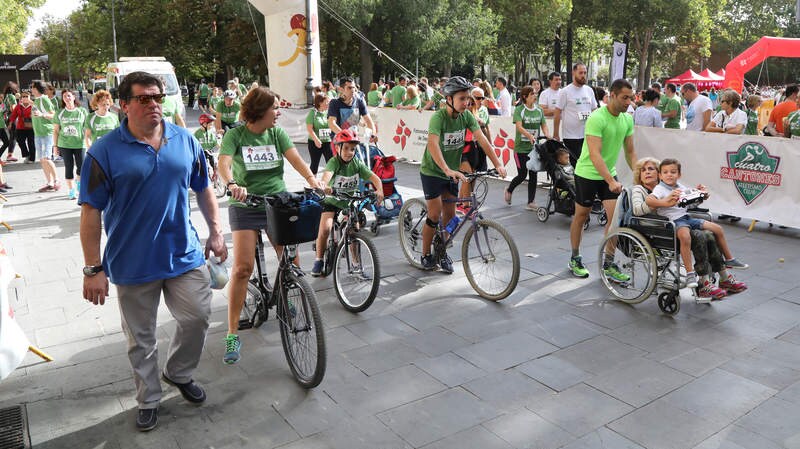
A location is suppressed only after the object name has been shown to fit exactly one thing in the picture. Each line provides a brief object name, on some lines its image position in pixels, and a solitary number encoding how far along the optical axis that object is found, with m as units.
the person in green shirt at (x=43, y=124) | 12.87
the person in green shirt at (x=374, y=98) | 18.07
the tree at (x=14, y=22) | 40.34
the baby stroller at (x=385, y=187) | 8.41
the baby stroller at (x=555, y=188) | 8.69
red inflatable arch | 16.95
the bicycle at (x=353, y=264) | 5.37
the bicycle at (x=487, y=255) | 5.51
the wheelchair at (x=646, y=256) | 5.22
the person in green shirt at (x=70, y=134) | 10.57
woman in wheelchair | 5.13
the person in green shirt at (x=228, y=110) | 12.46
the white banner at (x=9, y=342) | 3.30
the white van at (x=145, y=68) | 19.75
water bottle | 6.08
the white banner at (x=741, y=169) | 8.16
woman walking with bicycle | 4.43
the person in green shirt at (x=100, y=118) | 9.45
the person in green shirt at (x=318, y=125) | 9.55
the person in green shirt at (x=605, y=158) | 5.86
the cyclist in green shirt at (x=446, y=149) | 5.83
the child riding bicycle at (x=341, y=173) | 6.13
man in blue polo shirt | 3.34
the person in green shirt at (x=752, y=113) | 10.54
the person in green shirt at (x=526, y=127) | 9.71
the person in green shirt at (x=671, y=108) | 12.47
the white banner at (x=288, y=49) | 19.25
